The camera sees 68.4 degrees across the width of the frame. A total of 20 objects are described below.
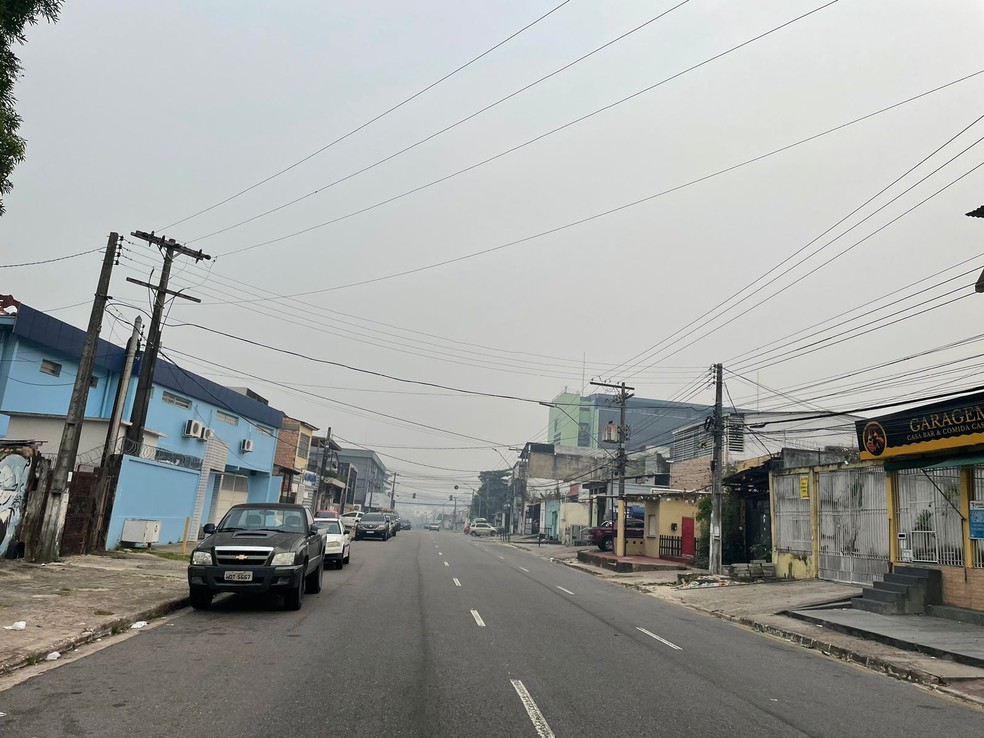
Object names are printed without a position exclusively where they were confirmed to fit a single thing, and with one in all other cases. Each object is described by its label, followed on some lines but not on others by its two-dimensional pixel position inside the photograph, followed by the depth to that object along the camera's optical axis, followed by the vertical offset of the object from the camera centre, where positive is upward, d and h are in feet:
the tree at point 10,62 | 27.30 +15.92
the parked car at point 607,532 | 130.52 +0.63
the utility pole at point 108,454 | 63.62 +3.70
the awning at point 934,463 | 49.57 +7.19
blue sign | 49.75 +3.02
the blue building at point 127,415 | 79.05 +10.30
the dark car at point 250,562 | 36.99 -2.74
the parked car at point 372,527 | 140.26 -1.87
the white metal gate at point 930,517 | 53.42 +3.43
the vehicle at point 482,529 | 251.80 -1.11
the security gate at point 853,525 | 63.93 +2.77
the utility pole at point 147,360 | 69.56 +13.05
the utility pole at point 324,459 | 173.37 +12.67
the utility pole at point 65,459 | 53.42 +2.43
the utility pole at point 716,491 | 81.61 +5.92
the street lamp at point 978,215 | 35.68 +16.92
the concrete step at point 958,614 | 47.21 -3.28
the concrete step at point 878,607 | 51.57 -3.43
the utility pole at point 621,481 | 118.62 +9.14
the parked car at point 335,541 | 68.18 -2.50
